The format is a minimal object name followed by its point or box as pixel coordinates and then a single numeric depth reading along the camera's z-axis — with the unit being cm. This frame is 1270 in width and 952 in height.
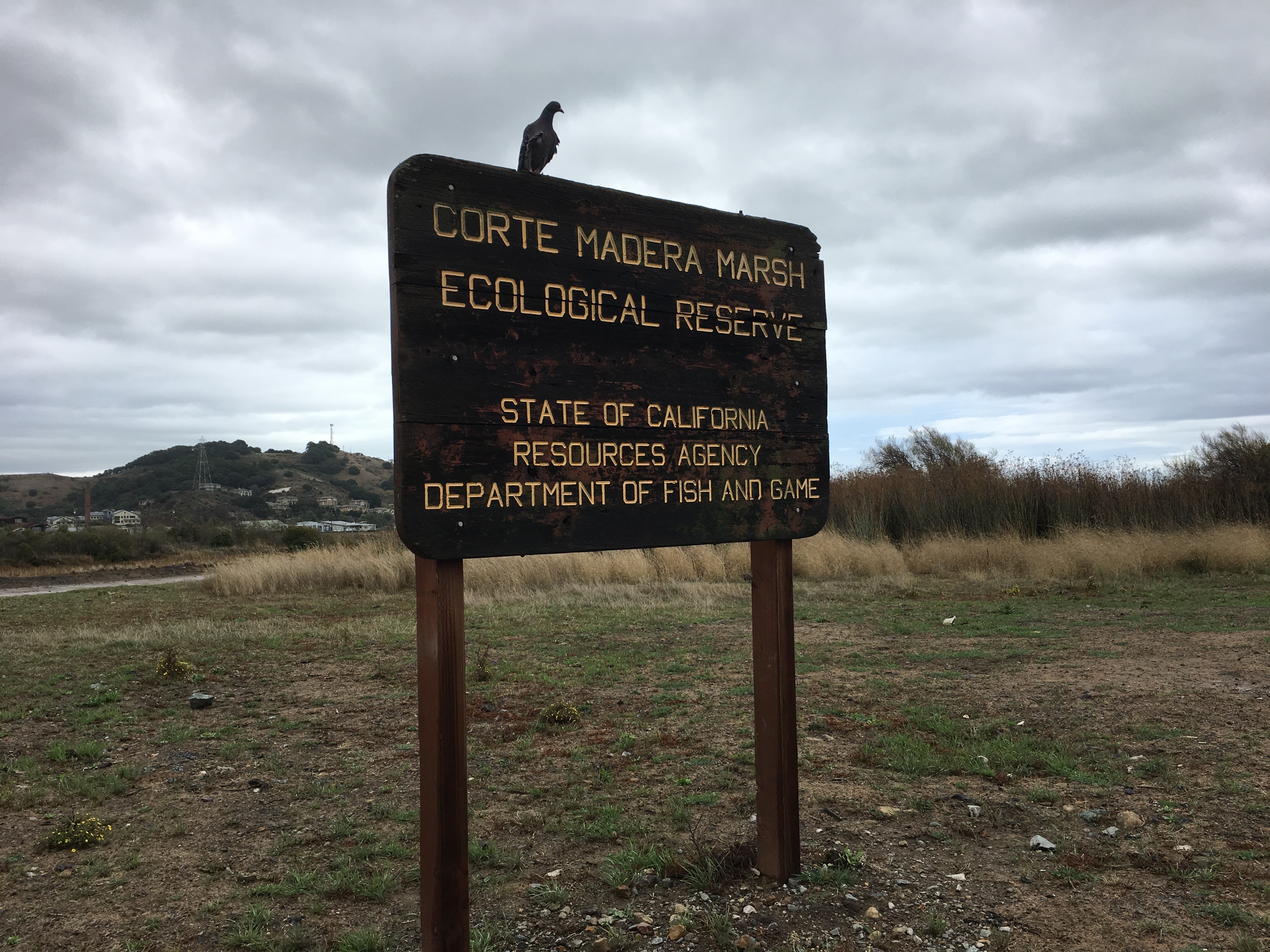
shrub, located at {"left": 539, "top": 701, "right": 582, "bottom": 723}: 592
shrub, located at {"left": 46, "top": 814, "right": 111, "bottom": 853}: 379
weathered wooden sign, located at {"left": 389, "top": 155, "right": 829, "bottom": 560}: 248
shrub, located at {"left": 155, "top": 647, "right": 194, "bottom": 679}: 750
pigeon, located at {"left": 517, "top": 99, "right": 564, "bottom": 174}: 318
